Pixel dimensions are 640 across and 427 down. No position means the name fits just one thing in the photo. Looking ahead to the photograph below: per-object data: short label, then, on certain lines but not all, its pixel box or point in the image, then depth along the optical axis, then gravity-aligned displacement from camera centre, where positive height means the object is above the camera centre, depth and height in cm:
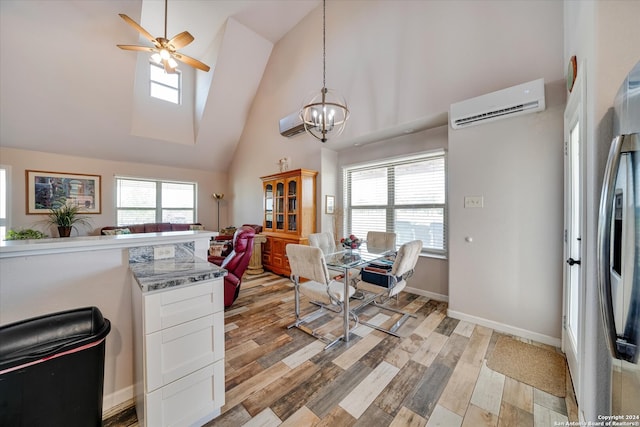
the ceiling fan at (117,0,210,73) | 300 +220
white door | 166 -18
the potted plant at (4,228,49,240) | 390 -39
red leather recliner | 299 -64
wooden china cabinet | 432 -1
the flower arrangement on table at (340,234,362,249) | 308 -41
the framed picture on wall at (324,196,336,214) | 439 +14
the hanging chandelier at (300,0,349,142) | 249 +106
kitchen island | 123 -39
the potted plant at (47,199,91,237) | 475 -9
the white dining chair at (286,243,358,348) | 215 -68
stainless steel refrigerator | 75 -15
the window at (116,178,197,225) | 570 +28
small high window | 534 +302
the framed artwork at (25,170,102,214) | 461 +44
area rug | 171 -126
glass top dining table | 228 -53
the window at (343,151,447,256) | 341 +21
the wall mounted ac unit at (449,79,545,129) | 215 +107
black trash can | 87 -64
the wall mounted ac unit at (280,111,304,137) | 430 +164
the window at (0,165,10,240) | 434 +29
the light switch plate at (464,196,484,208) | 255 +12
